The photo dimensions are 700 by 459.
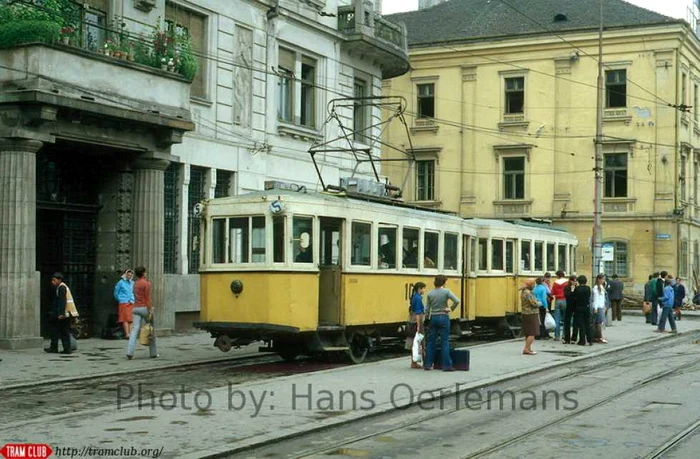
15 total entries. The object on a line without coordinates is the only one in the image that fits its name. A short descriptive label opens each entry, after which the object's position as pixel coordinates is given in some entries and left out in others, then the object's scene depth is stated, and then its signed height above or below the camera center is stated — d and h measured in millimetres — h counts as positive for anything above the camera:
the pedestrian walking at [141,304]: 18969 -909
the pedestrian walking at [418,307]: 17969 -877
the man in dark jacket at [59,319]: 19516 -1231
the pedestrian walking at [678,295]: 35769 -1258
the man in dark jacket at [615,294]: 35500 -1230
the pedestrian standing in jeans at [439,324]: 17219 -1117
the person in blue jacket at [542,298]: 25594 -991
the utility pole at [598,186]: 31203 +2229
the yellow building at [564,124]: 48531 +6580
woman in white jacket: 25578 -1137
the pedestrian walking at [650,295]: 31789 -1176
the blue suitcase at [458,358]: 17312 -1693
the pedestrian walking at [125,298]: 22766 -961
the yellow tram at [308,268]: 17578 -223
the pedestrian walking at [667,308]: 29766 -1427
